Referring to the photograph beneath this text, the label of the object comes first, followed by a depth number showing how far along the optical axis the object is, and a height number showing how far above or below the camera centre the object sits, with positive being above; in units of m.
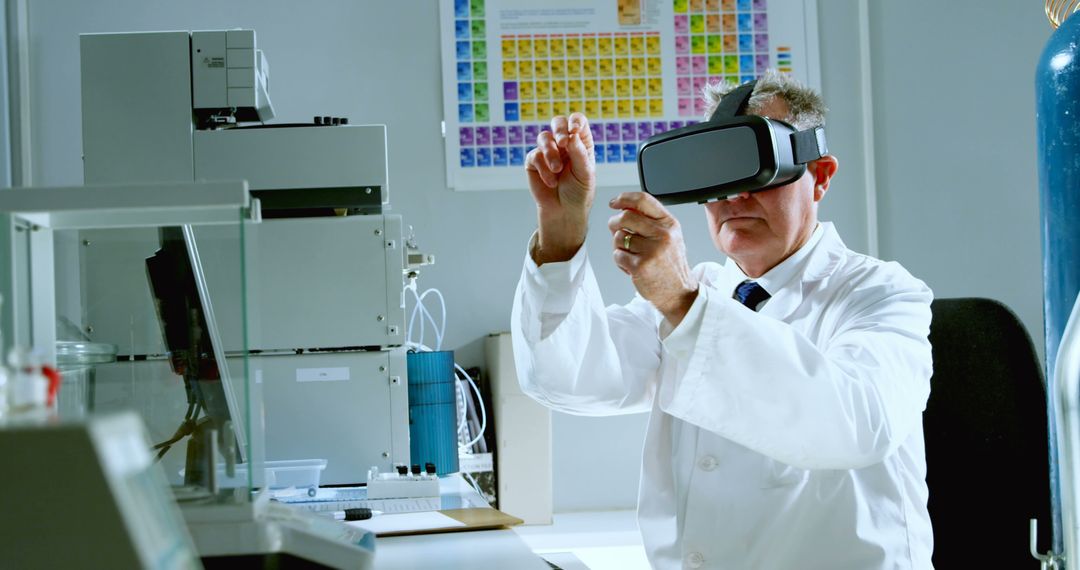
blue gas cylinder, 1.71 +0.18
